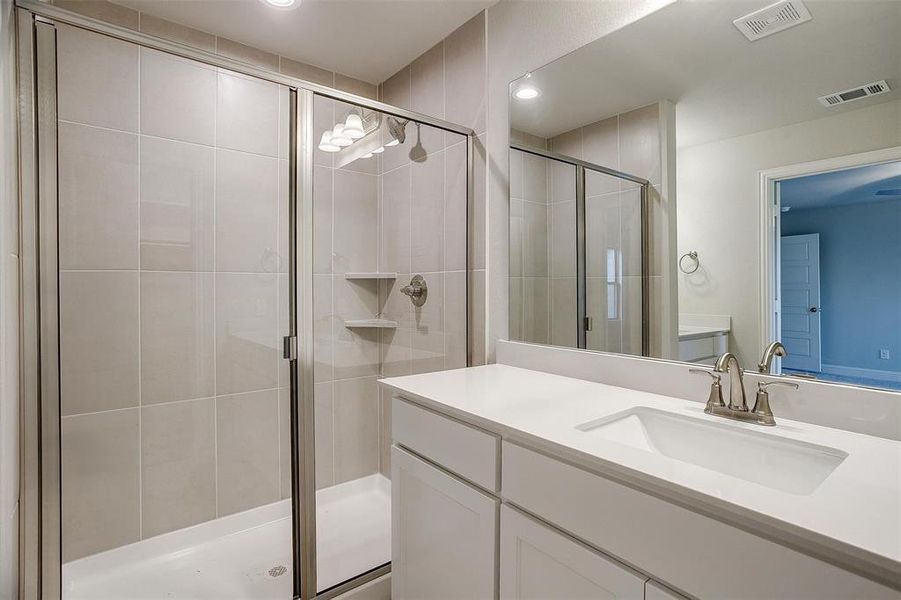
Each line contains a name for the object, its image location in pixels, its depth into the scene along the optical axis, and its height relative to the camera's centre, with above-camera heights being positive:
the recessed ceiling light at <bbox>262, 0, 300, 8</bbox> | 1.70 +1.17
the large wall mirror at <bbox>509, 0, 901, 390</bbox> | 0.94 +0.30
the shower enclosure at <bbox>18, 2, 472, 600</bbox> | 1.24 -0.06
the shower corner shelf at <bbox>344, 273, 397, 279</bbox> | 1.62 +0.10
